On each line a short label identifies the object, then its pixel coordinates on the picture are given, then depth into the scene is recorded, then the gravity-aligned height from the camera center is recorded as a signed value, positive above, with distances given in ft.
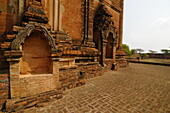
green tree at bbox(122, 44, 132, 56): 140.09 +13.57
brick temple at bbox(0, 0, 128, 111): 8.39 -0.21
